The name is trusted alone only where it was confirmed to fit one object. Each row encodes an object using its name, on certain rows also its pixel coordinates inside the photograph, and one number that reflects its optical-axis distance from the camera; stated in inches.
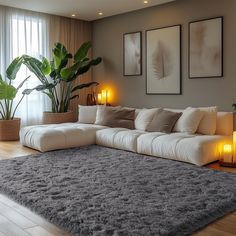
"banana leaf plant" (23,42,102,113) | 251.3
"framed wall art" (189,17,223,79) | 208.1
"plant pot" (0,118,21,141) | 241.0
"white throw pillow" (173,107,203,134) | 189.1
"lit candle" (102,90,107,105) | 281.7
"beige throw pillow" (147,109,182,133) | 195.6
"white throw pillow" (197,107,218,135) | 187.5
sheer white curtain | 251.4
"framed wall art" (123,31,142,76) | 255.7
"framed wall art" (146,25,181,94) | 230.7
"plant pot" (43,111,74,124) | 257.8
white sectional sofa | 164.4
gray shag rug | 93.4
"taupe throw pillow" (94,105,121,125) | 230.9
